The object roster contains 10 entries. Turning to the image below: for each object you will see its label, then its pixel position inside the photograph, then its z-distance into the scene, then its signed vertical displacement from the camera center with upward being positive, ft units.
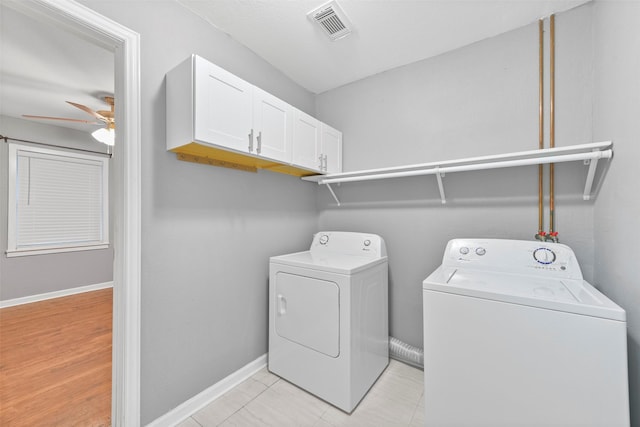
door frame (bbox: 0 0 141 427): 4.19 -0.30
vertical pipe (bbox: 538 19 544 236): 5.33 +2.12
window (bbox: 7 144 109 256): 11.18 +0.56
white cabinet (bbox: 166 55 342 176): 4.34 +1.80
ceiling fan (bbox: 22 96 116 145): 8.33 +3.13
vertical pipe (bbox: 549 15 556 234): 5.24 +2.28
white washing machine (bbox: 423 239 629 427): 2.88 -1.78
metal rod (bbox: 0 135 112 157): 10.94 +3.24
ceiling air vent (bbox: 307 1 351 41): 5.08 +4.15
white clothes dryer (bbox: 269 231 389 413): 5.15 -2.42
